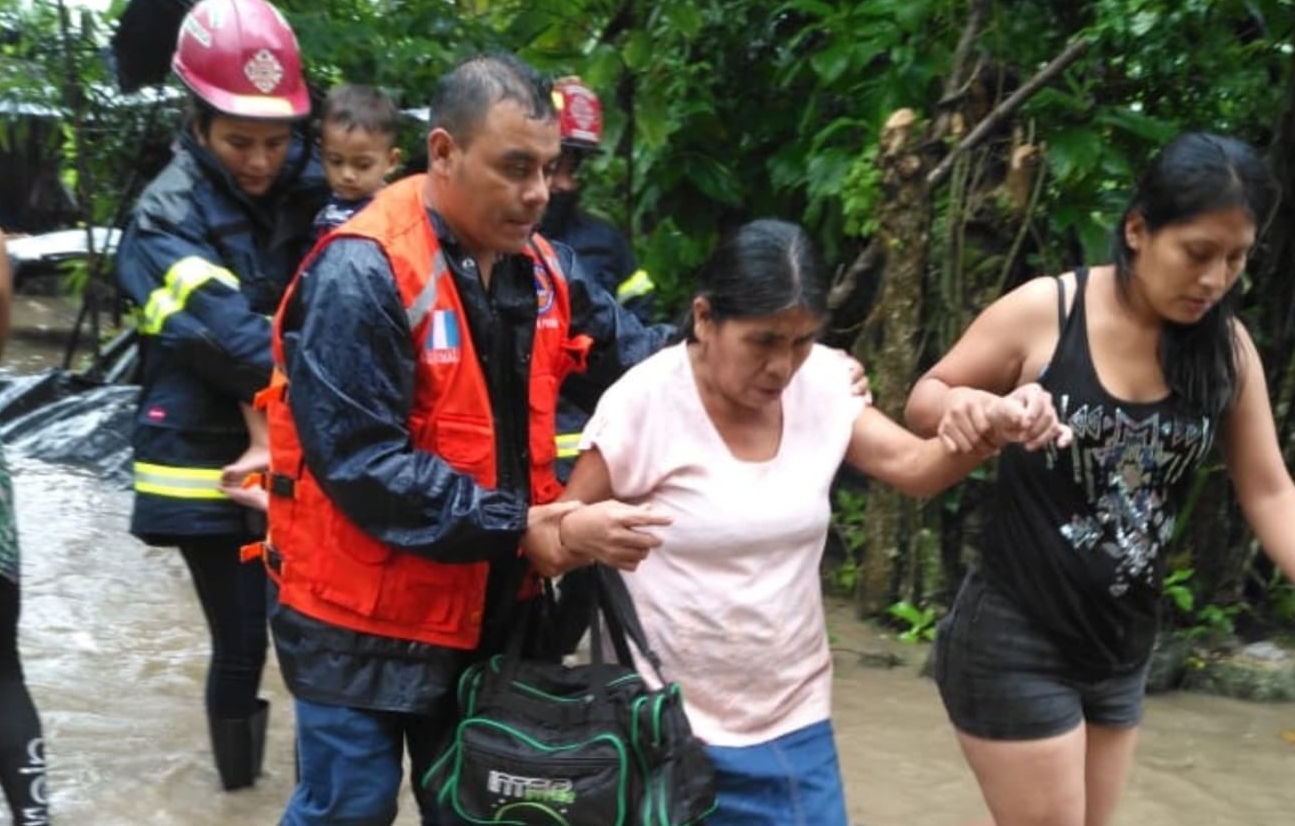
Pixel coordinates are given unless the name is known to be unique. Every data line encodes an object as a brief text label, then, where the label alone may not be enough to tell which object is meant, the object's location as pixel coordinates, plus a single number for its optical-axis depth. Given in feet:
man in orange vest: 8.78
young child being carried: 14.83
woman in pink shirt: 9.07
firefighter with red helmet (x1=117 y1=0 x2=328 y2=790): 12.68
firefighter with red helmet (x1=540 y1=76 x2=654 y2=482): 16.10
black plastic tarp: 25.89
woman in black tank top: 9.84
